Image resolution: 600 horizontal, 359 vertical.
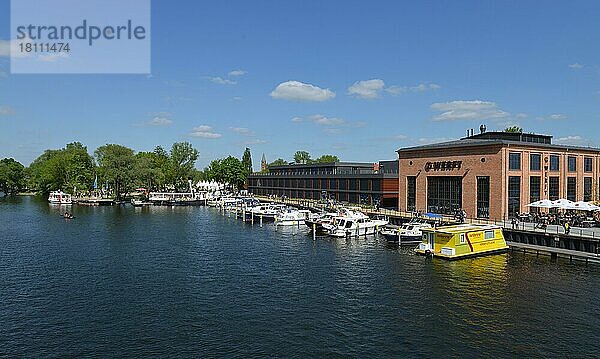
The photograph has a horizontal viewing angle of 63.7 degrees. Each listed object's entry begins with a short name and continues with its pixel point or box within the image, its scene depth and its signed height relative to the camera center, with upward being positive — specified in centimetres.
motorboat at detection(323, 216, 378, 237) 6191 -580
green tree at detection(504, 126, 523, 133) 10838 +1210
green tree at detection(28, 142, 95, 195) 14925 +360
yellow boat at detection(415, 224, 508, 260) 4559 -574
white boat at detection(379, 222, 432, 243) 5500 -583
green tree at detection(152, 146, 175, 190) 15051 +549
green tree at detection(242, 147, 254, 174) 18575 +926
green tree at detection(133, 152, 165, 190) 13600 +248
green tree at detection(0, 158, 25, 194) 18712 +194
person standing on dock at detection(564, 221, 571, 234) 4762 -452
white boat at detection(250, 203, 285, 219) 8550 -500
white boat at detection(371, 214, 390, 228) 6476 -526
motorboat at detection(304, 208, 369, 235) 6500 -533
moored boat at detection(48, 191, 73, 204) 12888 -421
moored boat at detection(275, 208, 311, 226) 7712 -567
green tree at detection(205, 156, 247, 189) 16439 +369
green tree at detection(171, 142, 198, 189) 16900 +775
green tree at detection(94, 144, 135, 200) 13300 +380
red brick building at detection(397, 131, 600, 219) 6128 +115
